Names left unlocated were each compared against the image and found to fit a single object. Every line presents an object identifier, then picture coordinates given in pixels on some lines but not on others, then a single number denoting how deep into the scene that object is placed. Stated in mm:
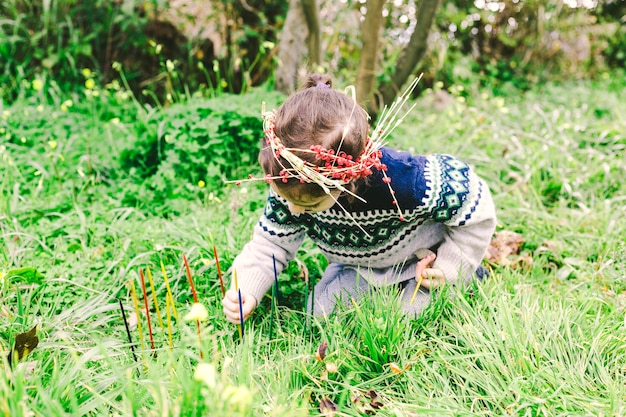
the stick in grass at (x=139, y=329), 1378
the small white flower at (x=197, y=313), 1055
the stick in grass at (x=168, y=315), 1487
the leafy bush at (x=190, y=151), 2715
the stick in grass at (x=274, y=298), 1778
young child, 1488
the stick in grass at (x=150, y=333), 1518
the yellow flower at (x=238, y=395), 906
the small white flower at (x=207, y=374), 894
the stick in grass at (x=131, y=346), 1586
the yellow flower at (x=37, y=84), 3242
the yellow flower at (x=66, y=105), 3189
